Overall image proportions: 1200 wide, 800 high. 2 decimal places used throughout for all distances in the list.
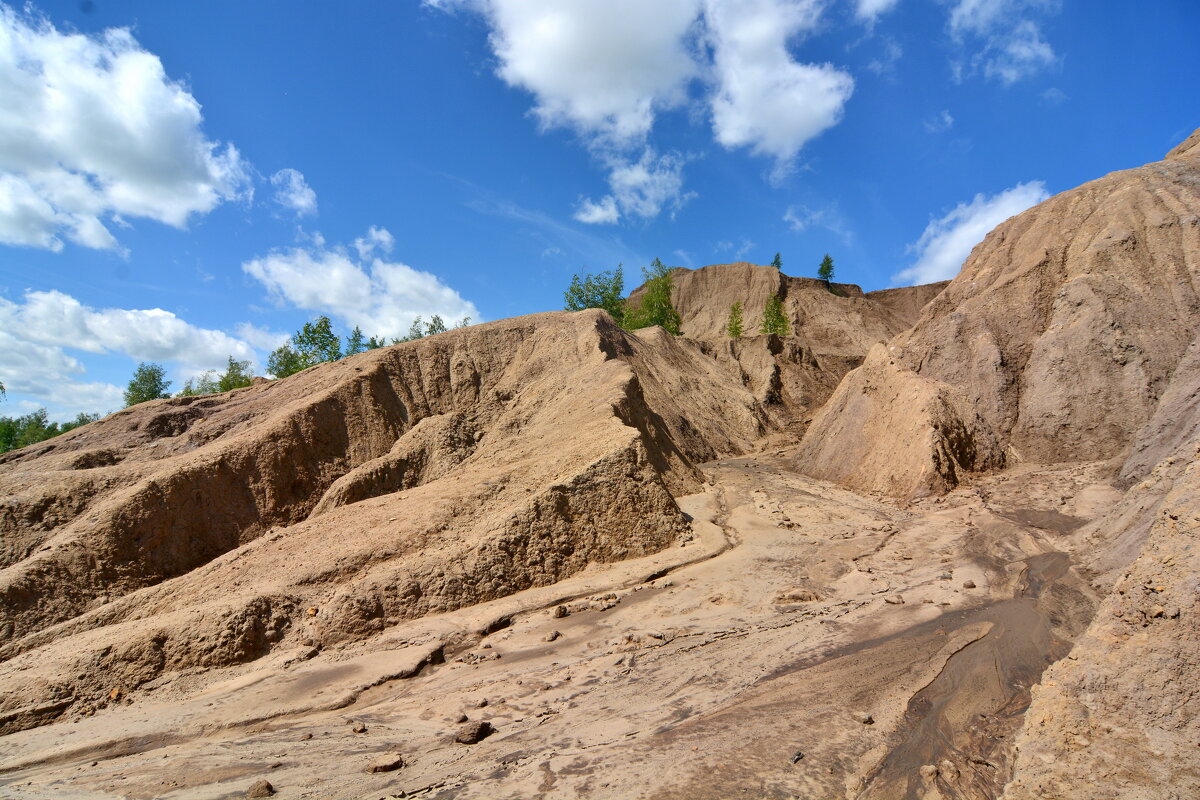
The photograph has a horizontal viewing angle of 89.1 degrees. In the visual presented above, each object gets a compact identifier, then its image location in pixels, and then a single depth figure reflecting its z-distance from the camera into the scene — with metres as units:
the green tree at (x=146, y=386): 47.25
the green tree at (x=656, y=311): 49.59
